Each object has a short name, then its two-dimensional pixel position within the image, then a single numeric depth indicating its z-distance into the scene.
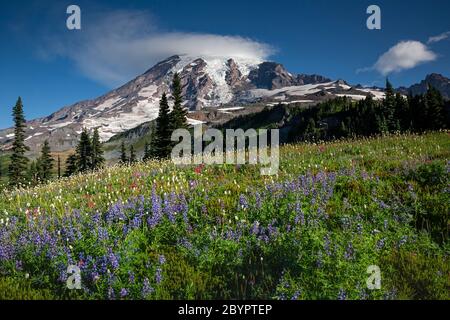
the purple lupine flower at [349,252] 5.44
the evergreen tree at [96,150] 82.88
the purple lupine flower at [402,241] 6.38
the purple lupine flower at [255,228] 6.82
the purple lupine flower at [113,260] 5.61
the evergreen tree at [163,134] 55.28
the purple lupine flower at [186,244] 6.50
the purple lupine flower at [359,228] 6.39
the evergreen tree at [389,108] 88.69
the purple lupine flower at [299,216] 7.00
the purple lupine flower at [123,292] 5.13
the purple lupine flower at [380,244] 6.07
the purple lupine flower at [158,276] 5.48
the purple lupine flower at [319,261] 5.37
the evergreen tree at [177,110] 55.88
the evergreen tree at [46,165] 89.88
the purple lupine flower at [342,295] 4.78
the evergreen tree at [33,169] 96.09
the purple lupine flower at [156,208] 7.50
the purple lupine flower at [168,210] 7.52
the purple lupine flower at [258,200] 7.87
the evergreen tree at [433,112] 74.75
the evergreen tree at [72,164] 83.44
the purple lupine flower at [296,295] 4.80
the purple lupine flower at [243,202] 8.01
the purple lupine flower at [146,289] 5.17
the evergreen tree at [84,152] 76.31
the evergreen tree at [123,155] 94.94
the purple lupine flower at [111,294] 5.23
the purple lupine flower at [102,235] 6.45
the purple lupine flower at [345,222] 6.75
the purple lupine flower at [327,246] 5.59
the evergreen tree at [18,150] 62.84
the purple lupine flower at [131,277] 5.40
